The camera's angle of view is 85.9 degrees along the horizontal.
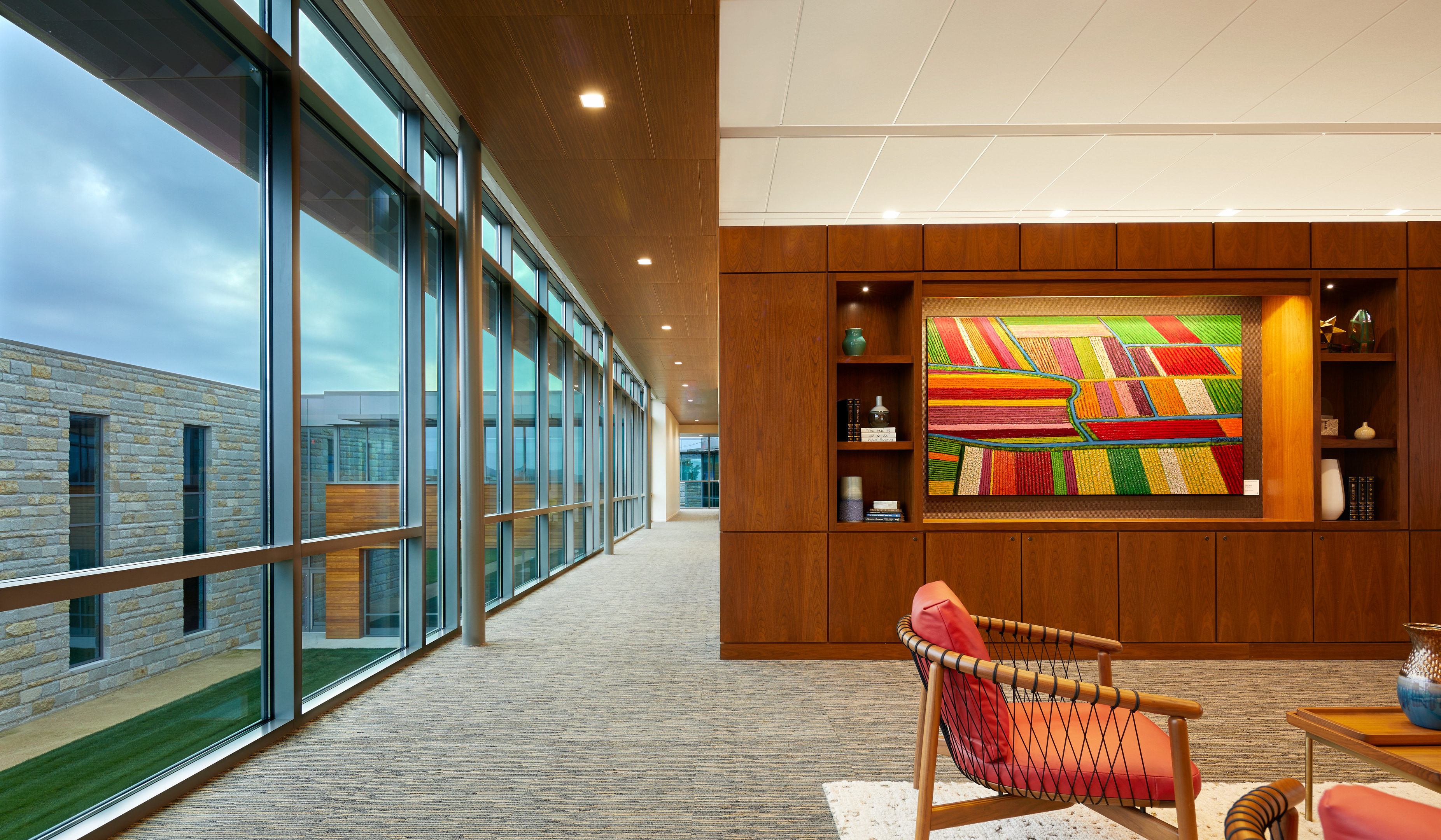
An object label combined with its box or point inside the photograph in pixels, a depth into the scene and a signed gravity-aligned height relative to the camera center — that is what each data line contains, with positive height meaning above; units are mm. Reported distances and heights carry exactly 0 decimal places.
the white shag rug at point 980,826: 2490 -1296
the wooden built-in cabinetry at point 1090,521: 4758 -323
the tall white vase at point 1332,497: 4852 -418
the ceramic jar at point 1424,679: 2314 -756
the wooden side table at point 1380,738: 2125 -920
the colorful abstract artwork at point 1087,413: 5066 +121
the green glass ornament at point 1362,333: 4875 +615
